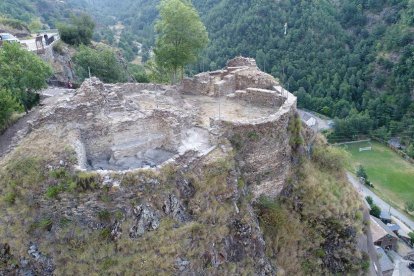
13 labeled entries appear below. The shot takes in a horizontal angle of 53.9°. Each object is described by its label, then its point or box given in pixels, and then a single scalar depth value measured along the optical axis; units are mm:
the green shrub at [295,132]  20552
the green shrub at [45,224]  14860
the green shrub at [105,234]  14820
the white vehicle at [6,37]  40056
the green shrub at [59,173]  15287
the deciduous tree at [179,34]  28375
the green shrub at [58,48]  43812
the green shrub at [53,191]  14852
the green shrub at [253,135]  18219
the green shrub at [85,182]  14945
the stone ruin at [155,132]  18281
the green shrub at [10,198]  15312
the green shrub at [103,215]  14869
